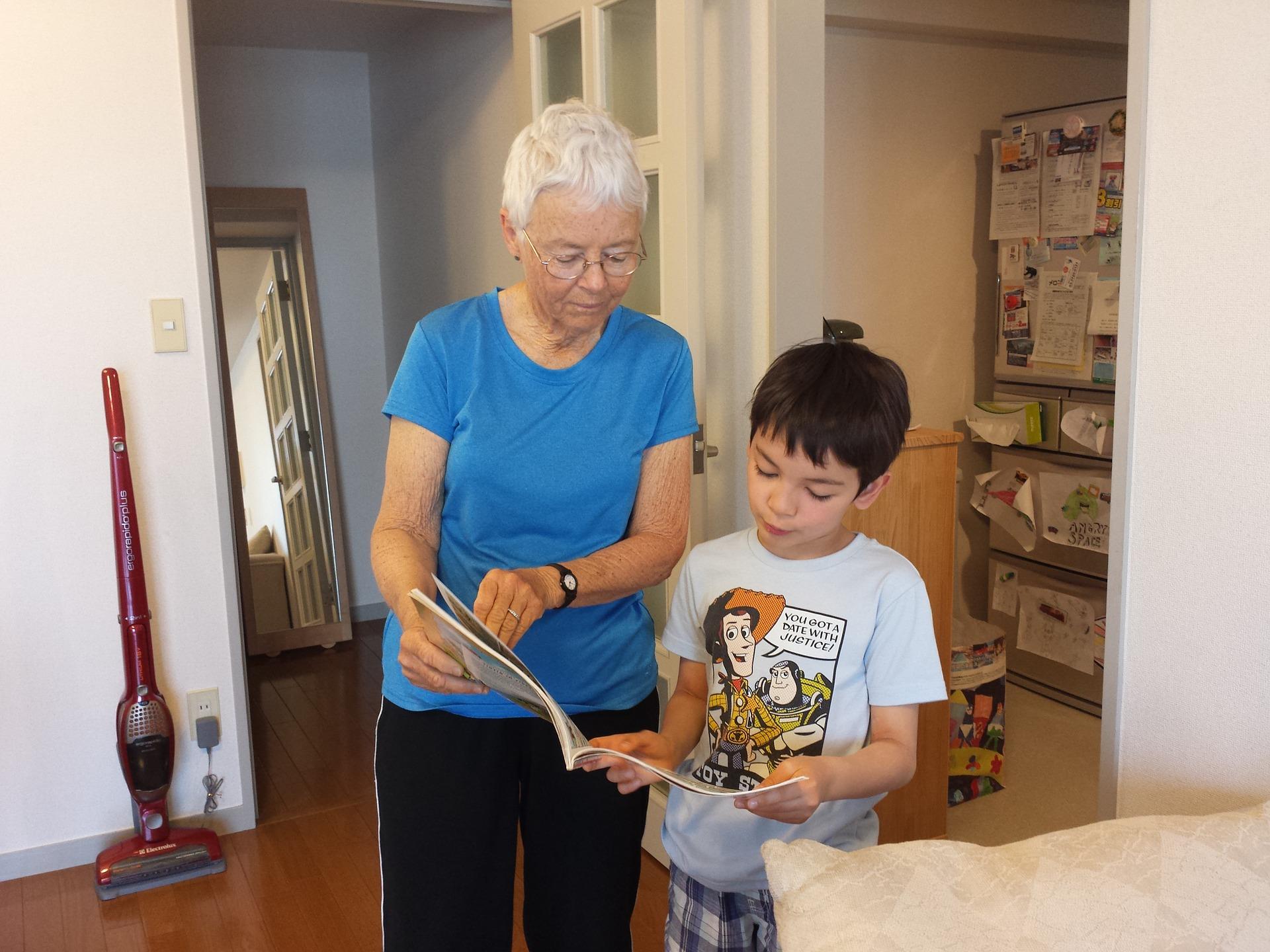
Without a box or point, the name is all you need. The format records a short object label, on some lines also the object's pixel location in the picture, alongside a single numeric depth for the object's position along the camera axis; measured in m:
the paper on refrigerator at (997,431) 3.67
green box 3.60
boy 1.18
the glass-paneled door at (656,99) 2.13
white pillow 0.88
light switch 2.64
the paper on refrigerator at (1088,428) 3.36
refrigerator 3.37
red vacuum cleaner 2.57
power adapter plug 2.78
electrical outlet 2.79
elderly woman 1.27
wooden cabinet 2.32
